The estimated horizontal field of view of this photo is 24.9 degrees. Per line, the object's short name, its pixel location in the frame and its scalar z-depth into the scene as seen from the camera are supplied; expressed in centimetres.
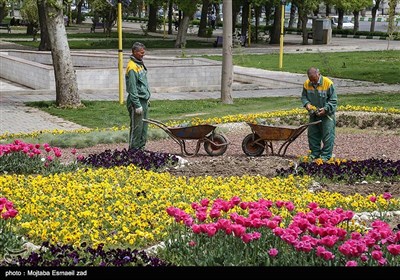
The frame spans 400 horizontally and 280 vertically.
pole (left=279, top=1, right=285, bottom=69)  3374
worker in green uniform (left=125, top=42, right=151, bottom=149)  1283
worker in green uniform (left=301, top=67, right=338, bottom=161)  1291
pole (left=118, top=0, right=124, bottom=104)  2163
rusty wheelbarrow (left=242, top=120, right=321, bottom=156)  1302
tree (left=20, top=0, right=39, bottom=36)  4363
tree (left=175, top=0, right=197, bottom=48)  4350
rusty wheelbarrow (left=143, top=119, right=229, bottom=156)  1320
